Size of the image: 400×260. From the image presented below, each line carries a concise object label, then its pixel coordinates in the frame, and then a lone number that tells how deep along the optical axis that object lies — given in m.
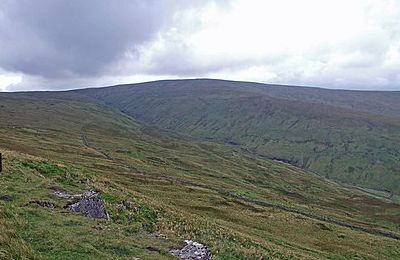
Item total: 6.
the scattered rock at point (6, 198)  29.02
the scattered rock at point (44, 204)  29.34
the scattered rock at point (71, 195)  32.44
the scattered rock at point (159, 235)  27.43
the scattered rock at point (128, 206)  34.51
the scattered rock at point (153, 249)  24.00
